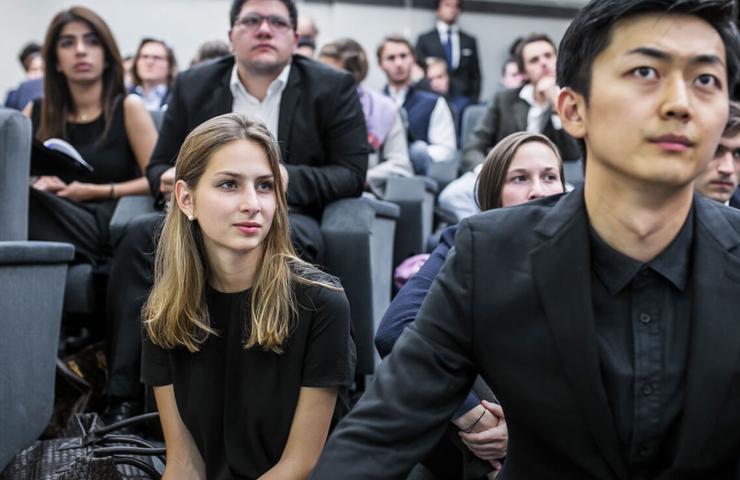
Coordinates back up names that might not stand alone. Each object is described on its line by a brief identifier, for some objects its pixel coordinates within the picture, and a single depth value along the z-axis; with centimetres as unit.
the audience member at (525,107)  427
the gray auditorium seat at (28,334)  225
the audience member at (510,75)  693
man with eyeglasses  287
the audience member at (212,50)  465
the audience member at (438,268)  179
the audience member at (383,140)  383
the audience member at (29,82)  514
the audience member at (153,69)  520
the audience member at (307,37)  521
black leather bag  188
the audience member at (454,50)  745
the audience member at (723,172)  252
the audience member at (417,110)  463
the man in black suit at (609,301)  112
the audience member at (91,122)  307
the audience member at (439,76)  662
